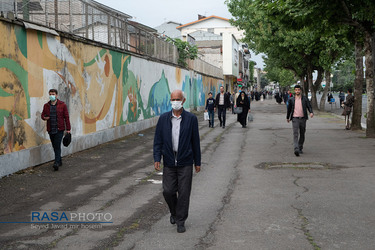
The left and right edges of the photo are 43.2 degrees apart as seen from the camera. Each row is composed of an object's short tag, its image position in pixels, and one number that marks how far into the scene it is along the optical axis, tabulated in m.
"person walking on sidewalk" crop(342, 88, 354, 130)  18.36
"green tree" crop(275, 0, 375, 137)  13.76
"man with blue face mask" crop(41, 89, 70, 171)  9.54
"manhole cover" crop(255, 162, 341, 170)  9.72
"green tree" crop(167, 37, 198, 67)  29.52
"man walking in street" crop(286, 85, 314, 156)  11.57
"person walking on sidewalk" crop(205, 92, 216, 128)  19.94
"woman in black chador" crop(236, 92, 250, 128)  20.02
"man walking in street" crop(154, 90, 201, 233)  5.38
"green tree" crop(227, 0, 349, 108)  32.09
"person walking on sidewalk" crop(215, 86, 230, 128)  19.55
